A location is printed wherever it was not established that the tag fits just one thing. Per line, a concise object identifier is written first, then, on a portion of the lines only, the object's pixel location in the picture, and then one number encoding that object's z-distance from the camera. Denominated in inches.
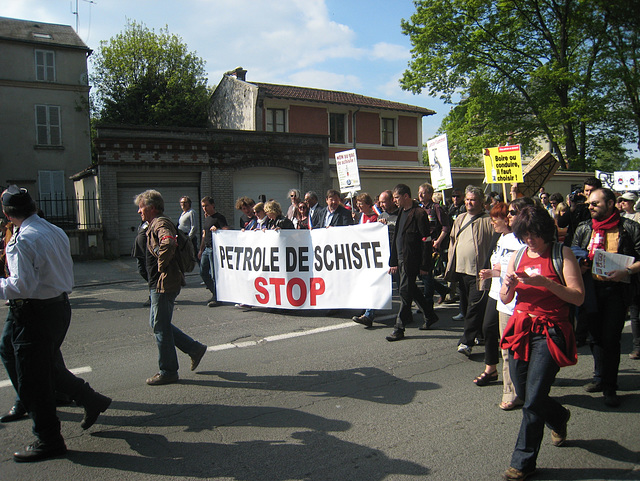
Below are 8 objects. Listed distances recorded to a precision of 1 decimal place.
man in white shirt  137.9
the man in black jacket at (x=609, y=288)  173.2
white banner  274.8
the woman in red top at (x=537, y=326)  122.7
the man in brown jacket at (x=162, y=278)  188.9
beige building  1118.4
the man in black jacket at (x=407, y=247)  249.4
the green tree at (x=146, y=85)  1370.6
